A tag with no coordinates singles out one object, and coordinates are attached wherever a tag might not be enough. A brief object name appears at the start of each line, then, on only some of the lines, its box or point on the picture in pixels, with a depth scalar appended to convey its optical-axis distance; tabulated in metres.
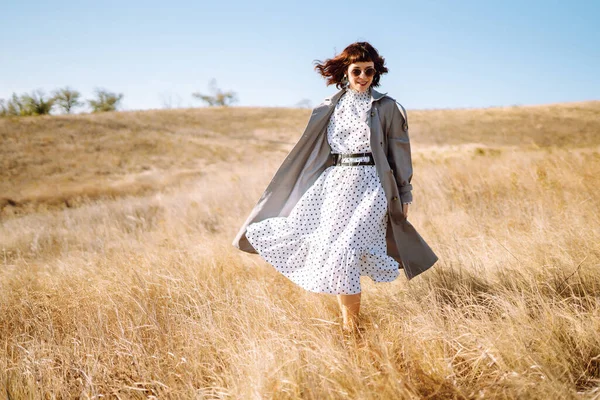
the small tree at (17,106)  42.00
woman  2.41
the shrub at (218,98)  71.62
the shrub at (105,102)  58.97
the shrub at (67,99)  51.00
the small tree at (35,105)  42.34
